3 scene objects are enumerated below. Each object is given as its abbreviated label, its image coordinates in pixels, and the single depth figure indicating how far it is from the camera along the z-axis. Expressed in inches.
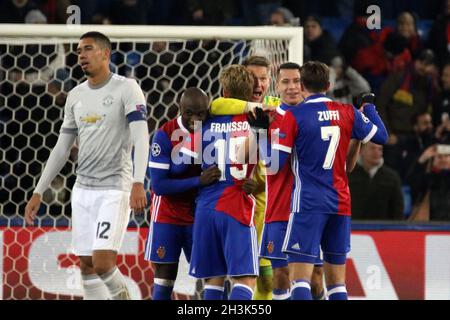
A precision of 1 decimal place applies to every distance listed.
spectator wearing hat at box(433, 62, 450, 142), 790.5
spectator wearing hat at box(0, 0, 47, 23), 770.8
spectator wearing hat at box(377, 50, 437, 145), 787.4
